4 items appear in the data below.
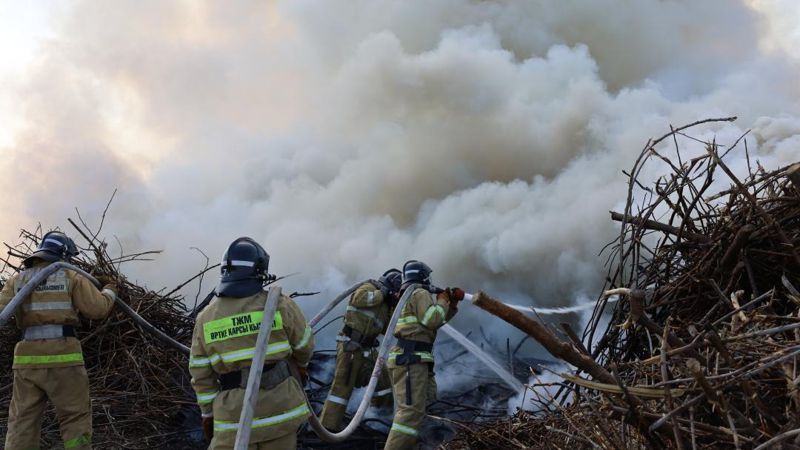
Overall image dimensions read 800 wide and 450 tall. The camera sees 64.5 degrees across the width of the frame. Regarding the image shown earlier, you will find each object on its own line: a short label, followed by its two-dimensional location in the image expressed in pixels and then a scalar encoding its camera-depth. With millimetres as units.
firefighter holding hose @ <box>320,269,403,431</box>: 8477
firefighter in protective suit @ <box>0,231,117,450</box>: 6164
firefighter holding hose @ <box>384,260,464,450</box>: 6977
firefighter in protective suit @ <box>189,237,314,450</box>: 4469
